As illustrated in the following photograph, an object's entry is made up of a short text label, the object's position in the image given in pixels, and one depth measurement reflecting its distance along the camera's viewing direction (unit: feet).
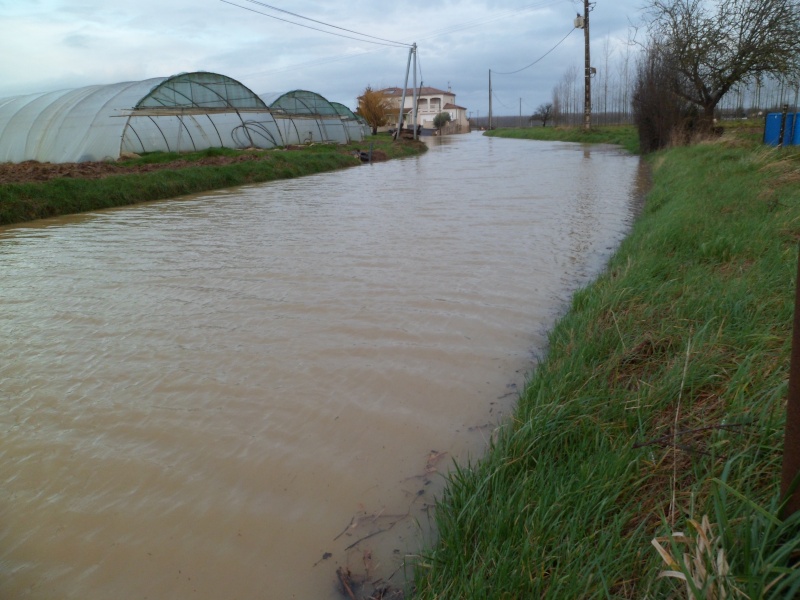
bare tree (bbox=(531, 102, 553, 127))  209.31
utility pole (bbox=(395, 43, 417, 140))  118.91
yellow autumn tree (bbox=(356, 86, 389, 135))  171.53
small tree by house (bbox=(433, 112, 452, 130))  241.55
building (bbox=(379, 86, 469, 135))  287.24
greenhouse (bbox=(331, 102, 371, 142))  122.21
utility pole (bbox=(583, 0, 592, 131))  119.43
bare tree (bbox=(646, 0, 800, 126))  61.16
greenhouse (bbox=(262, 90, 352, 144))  96.63
